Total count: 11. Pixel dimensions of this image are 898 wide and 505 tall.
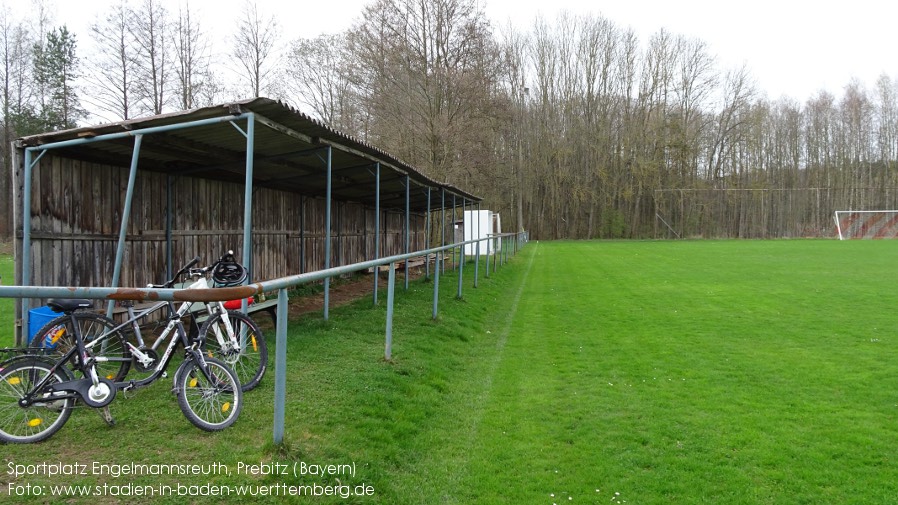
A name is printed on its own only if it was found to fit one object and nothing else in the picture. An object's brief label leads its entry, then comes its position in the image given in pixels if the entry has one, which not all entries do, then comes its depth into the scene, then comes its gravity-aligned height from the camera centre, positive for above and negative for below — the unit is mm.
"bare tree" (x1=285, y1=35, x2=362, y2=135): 27703 +8433
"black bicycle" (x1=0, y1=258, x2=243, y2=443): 3074 -878
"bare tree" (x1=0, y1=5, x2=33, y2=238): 26250 +7532
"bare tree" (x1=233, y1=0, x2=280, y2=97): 25688 +8346
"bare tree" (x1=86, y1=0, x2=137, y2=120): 22188 +6619
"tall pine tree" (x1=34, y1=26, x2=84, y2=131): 25516 +7515
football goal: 43781 +1486
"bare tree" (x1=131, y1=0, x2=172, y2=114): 22422 +6903
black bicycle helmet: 4770 -310
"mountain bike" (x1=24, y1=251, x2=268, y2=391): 3689 -735
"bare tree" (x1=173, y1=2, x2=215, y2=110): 23000 +6827
